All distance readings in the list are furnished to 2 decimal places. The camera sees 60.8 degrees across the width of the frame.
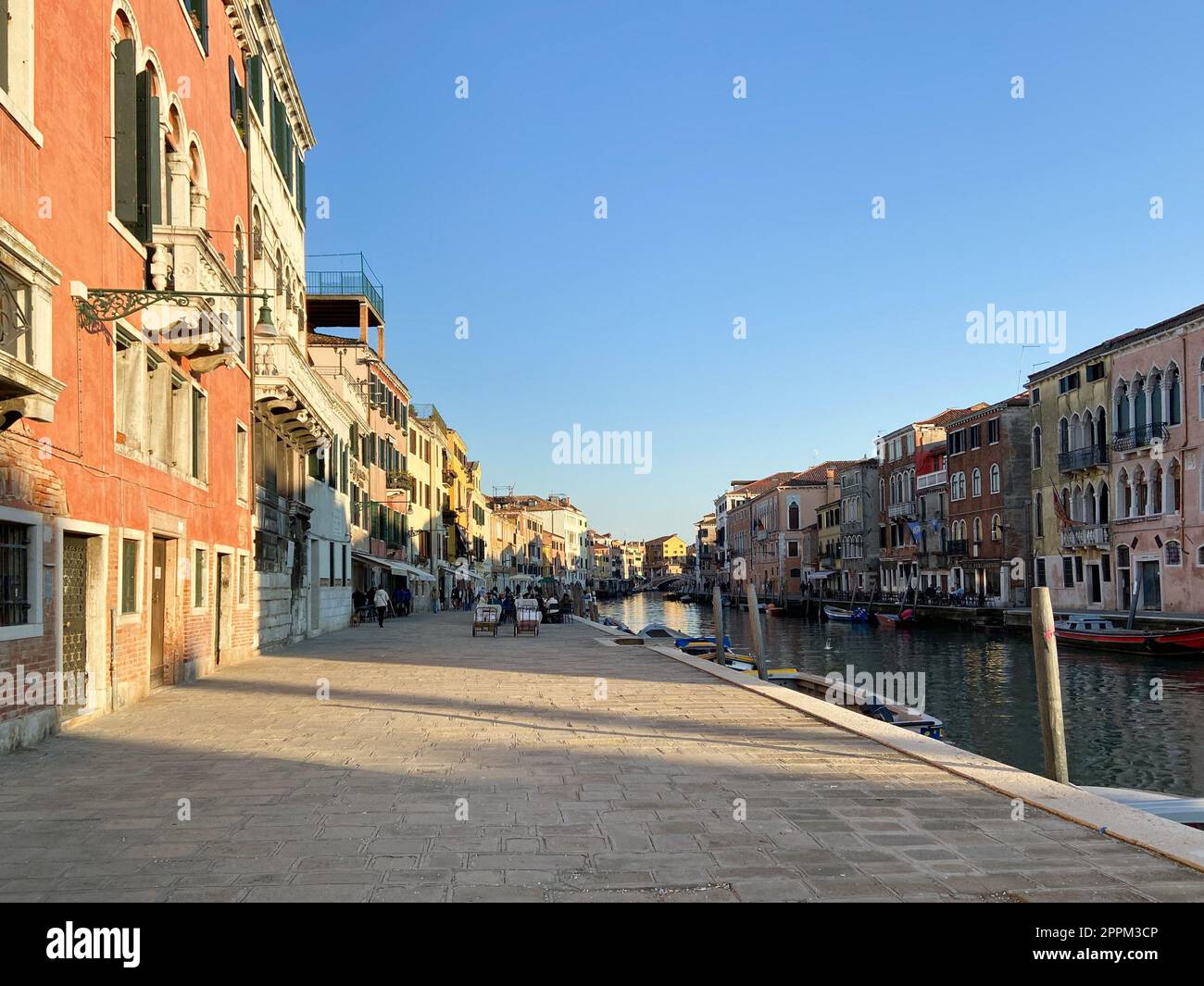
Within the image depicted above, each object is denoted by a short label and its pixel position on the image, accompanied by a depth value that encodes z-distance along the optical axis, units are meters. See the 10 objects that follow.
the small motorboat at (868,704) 14.05
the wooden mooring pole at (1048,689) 8.14
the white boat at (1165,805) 7.50
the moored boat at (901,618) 53.75
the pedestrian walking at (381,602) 32.69
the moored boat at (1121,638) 30.92
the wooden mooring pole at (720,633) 20.23
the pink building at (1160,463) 35.53
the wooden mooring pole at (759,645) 16.91
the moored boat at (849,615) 56.81
